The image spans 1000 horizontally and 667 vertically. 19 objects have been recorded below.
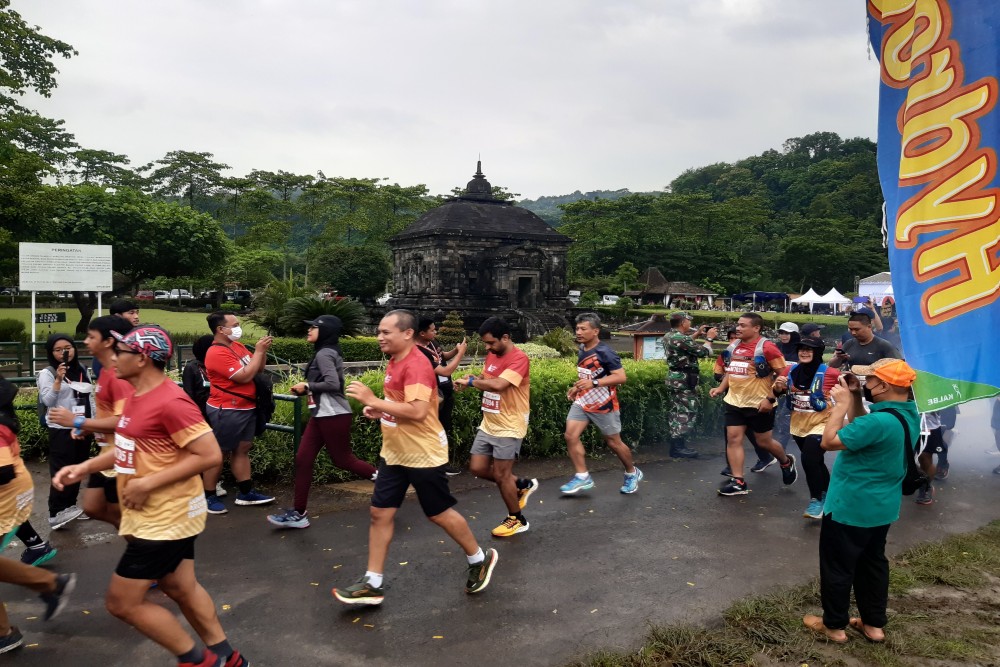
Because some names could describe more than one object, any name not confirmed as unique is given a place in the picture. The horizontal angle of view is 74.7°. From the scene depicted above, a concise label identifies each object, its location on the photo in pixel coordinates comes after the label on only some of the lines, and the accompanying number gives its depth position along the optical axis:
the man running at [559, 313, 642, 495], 6.05
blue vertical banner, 3.51
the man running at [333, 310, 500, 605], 3.89
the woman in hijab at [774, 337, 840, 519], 5.77
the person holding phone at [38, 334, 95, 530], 4.83
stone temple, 31.45
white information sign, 14.87
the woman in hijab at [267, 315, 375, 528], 5.21
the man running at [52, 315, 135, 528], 3.71
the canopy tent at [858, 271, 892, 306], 34.97
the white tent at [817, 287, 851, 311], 42.91
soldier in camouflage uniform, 7.94
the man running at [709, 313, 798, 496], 6.38
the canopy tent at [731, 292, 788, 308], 51.13
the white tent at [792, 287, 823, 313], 43.43
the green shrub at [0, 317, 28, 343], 19.22
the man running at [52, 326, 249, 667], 2.86
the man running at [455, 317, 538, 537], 5.17
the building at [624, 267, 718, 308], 53.12
